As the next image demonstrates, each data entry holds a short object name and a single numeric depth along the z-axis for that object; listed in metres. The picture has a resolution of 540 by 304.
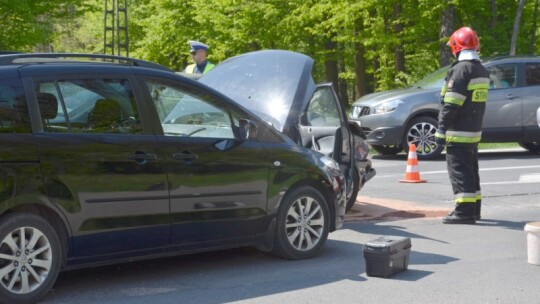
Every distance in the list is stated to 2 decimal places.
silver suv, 17.16
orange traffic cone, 13.75
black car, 6.30
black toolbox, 7.25
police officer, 12.48
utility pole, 52.26
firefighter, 9.92
